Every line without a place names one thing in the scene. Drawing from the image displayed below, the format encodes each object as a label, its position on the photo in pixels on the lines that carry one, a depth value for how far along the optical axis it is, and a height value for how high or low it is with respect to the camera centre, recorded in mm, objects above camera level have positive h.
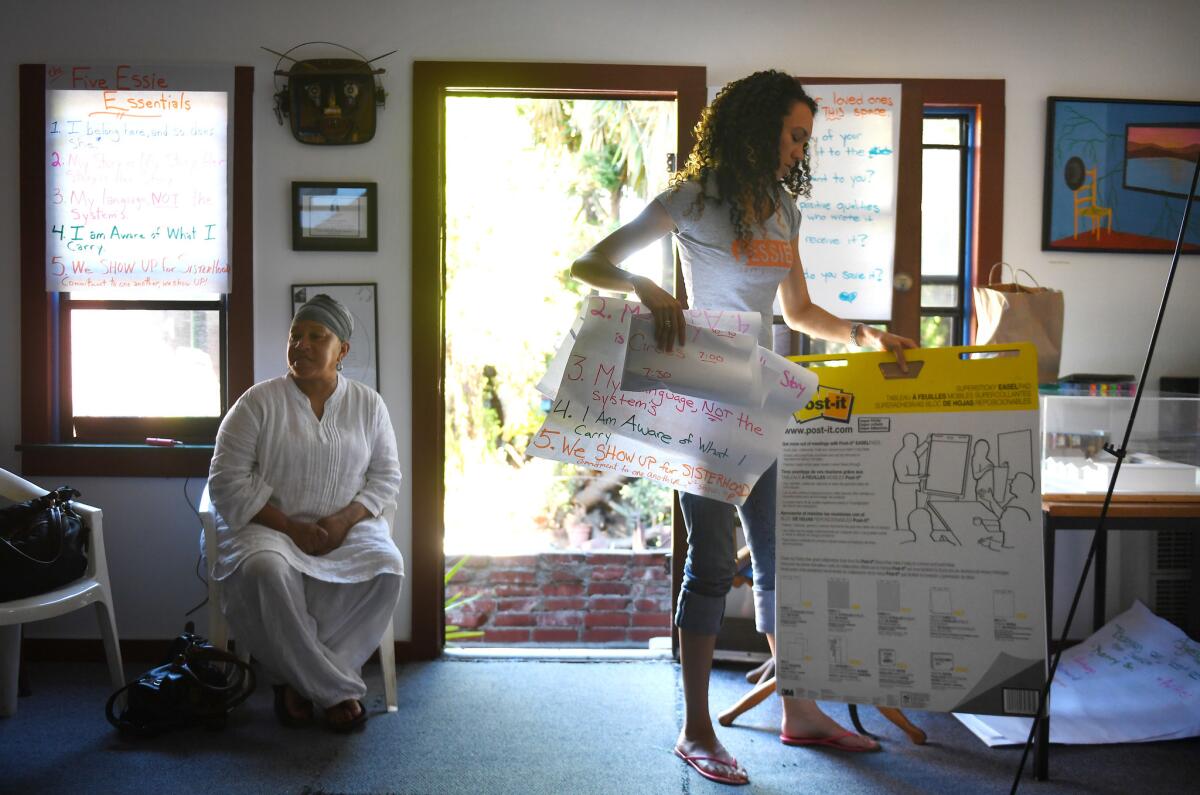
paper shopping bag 2953 +106
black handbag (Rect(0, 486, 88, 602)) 2471 -562
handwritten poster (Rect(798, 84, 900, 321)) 3168 +468
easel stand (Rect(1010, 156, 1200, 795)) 1970 -952
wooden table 2301 -411
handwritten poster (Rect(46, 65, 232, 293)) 3160 +506
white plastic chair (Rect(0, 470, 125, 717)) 2660 -793
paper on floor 2547 -1001
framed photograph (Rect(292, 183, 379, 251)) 3166 +450
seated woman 2572 -531
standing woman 2051 +220
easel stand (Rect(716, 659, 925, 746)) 2533 -1024
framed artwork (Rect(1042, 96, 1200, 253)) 3201 +643
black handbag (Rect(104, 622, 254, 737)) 2539 -984
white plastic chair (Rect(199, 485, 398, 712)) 2707 -761
